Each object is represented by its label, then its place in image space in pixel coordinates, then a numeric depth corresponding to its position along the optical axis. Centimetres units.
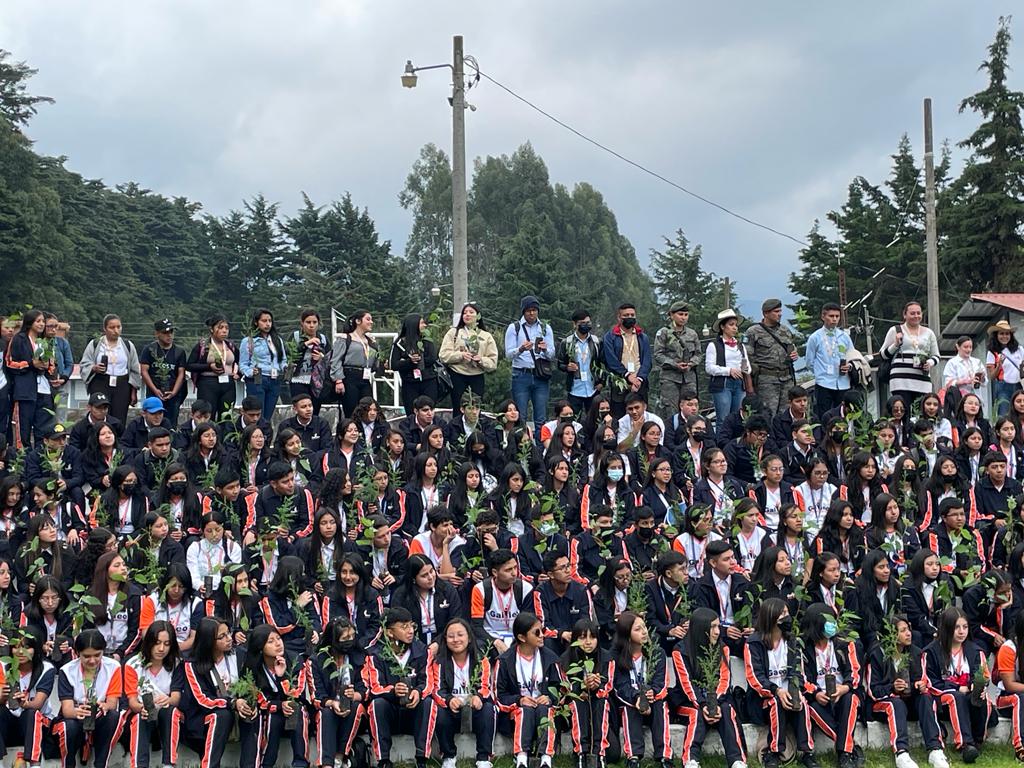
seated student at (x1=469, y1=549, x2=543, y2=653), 1020
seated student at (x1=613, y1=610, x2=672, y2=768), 926
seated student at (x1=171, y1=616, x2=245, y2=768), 901
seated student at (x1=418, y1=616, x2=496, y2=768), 926
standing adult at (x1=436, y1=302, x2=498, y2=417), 1455
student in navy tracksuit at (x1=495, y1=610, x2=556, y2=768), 919
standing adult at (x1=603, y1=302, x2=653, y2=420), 1434
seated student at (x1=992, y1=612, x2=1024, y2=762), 952
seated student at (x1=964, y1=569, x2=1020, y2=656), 1020
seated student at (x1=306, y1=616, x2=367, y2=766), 917
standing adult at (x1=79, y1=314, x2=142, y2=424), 1400
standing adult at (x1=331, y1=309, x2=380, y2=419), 1425
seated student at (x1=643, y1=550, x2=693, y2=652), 997
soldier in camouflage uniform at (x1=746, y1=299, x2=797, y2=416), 1441
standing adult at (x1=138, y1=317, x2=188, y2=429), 1402
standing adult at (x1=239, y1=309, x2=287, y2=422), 1418
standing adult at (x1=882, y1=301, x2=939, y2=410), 1441
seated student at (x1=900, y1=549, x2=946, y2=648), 1023
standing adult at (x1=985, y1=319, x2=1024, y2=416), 1473
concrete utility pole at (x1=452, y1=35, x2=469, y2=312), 1796
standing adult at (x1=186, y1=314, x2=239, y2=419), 1405
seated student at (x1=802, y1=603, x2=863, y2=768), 938
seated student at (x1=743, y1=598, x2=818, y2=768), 931
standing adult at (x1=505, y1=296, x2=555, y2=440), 1455
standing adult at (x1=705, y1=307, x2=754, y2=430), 1423
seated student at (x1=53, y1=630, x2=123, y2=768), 897
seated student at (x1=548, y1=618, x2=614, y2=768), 928
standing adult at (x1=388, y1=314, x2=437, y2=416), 1437
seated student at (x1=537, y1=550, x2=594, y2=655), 1017
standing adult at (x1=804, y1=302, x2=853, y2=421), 1423
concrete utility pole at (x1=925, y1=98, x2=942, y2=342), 2320
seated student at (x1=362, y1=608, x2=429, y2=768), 927
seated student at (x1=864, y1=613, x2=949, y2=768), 939
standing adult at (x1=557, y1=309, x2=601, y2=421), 1450
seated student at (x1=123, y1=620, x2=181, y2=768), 895
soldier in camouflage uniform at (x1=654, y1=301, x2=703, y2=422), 1433
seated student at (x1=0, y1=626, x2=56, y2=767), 895
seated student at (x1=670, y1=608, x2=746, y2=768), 921
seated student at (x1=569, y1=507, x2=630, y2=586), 1089
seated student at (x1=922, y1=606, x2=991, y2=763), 952
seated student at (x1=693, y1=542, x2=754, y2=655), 1009
